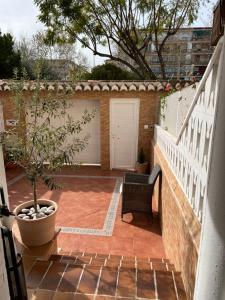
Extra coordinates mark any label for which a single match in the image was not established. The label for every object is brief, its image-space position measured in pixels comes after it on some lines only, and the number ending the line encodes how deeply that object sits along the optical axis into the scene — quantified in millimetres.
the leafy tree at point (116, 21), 10641
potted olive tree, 2832
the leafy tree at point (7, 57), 12812
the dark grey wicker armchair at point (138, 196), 4664
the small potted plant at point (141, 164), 7672
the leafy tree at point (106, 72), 11586
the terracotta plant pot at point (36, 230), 2904
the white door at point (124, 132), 7980
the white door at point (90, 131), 8477
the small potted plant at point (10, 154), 2857
